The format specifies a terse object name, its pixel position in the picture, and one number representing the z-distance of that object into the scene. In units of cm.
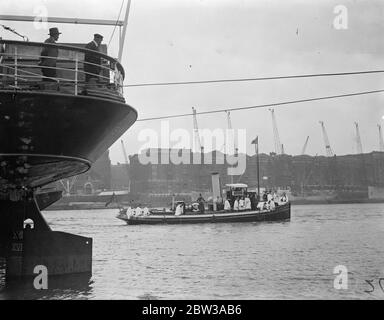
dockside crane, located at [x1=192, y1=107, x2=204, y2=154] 8792
